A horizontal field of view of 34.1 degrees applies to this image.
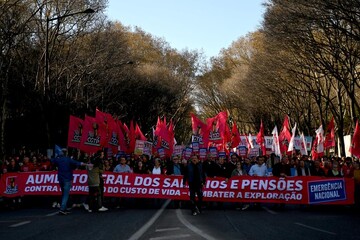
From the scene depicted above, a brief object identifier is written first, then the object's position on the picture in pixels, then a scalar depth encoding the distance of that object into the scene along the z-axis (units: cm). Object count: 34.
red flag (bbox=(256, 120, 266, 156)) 3171
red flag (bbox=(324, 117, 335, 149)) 2753
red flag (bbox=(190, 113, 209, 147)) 2775
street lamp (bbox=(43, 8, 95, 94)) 2607
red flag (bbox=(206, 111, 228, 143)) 2688
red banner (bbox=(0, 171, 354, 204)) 1684
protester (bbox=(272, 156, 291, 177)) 1816
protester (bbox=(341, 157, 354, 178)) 1815
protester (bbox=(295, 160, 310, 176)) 1866
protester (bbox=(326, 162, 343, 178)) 1817
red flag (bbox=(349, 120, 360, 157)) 2109
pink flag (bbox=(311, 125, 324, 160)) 2686
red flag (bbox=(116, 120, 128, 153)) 2569
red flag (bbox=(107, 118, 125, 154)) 2408
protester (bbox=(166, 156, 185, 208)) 1970
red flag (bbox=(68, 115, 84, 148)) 2194
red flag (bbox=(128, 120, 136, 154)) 2894
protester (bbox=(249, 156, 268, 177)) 1791
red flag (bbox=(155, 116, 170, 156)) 2875
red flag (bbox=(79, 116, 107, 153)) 2183
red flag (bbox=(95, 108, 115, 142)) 2299
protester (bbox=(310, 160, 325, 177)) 1859
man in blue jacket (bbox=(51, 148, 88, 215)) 1577
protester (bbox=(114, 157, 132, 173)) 1822
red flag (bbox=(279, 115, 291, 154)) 3029
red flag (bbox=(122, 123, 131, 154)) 2901
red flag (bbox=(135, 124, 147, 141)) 3052
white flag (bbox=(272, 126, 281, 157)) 2831
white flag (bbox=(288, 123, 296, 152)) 2755
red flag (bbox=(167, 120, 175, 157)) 2872
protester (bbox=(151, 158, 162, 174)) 1848
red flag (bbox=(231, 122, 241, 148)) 3070
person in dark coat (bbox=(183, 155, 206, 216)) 1572
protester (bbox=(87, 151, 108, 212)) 1603
